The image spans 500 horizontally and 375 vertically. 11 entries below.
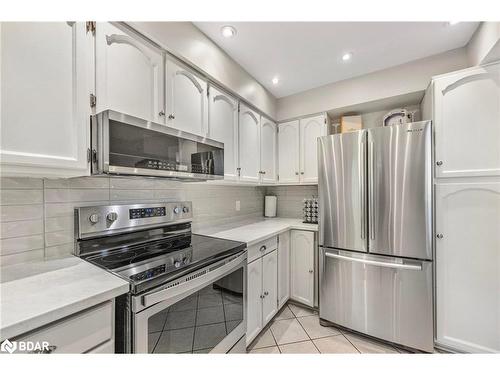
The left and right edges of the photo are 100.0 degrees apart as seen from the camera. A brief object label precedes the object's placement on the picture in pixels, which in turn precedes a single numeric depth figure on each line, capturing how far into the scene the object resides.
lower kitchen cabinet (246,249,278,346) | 1.60
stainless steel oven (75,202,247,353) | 0.87
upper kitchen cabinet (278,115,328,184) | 2.43
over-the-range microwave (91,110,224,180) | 0.97
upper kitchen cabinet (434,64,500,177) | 1.43
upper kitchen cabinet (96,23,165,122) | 1.05
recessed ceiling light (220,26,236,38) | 1.52
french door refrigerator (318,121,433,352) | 1.56
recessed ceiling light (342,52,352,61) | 1.80
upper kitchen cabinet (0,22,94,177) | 0.78
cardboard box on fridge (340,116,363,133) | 2.33
